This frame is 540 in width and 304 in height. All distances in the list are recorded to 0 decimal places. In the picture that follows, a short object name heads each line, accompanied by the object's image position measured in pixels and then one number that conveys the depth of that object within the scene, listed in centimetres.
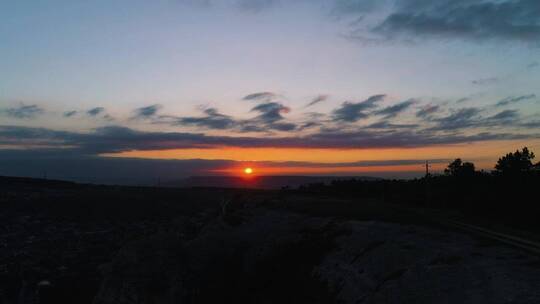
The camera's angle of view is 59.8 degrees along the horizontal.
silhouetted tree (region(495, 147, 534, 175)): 5044
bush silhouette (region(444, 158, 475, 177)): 7443
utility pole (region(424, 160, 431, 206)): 5972
